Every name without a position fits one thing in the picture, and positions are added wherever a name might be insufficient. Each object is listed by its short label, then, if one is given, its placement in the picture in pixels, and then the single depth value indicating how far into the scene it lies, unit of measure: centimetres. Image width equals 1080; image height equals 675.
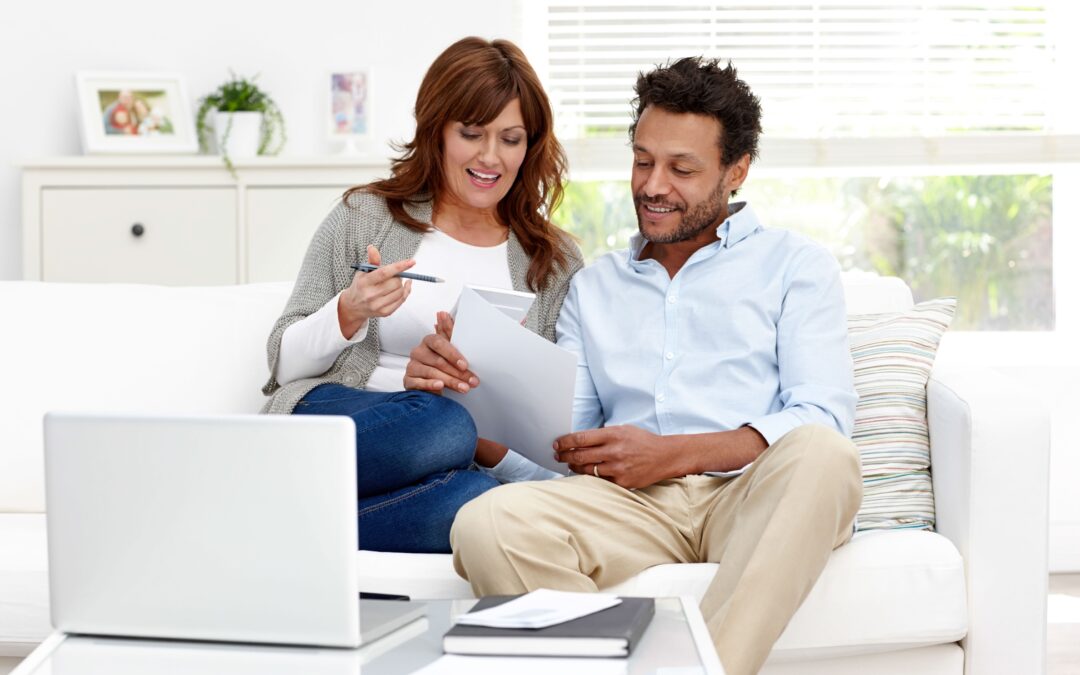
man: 435
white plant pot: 651
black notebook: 384
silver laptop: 381
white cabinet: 634
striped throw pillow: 477
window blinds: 677
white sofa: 454
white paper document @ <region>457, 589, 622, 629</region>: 388
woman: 469
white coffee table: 381
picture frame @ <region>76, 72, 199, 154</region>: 653
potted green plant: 651
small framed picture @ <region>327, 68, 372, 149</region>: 664
